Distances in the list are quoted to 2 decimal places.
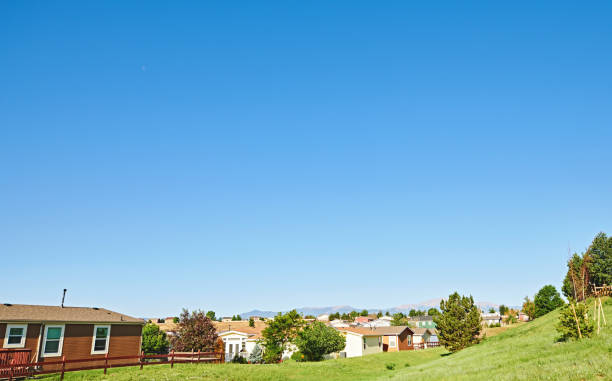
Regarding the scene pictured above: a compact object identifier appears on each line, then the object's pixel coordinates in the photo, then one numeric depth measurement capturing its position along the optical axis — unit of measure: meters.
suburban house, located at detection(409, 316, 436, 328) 152.15
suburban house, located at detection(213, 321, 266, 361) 67.12
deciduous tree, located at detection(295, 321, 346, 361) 51.62
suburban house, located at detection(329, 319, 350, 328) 138.50
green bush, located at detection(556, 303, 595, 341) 24.02
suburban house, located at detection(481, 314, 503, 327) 154.12
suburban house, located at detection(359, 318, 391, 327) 140.62
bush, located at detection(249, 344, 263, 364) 55.22
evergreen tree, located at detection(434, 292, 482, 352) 49.22
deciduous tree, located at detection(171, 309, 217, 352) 50.19
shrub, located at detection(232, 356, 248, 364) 48.41
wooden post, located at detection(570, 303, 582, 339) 23.76
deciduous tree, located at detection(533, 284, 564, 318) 82.00
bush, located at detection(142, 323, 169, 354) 77.69
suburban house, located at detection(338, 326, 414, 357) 68.56
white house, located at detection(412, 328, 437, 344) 91.44
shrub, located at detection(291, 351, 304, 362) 53.88
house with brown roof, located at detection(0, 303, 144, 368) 29.19
